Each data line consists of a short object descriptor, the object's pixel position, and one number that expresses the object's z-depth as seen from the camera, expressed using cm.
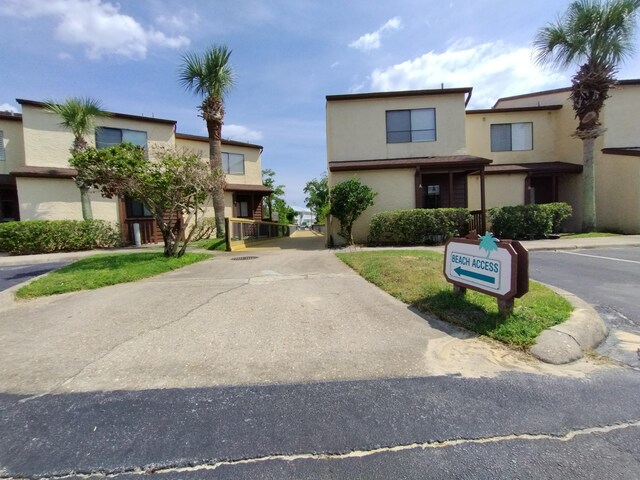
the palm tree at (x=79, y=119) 1505
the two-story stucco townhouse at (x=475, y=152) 1538
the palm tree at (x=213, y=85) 1597
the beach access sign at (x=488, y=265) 413
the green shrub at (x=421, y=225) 1351
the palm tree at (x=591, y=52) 1388
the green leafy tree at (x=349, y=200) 1330
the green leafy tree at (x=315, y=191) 5321
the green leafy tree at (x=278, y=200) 4197
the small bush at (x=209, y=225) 1895
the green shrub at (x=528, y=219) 1457
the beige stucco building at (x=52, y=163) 1564
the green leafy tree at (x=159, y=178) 885
